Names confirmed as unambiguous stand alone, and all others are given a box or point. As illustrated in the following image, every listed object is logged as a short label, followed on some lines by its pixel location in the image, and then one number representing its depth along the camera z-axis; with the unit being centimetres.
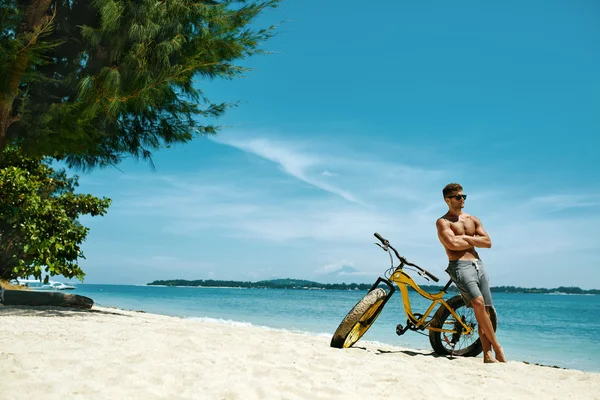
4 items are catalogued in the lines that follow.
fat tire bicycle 621
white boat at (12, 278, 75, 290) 7366
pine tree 809
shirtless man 572
